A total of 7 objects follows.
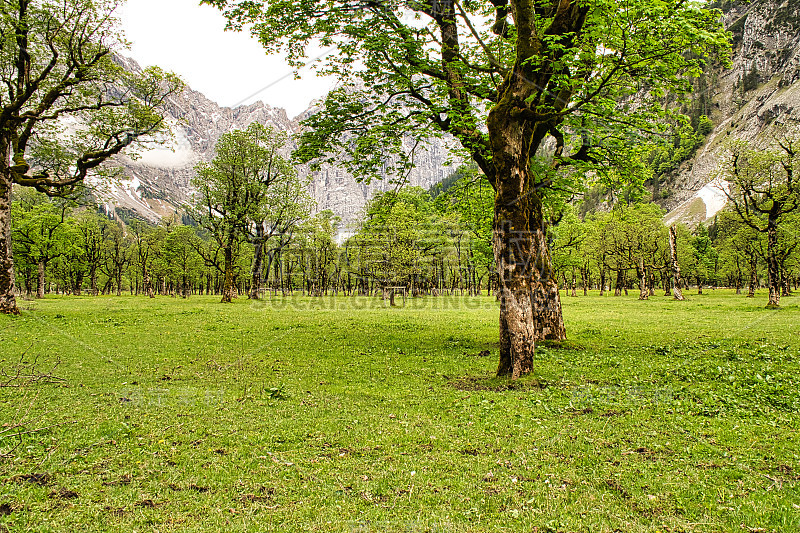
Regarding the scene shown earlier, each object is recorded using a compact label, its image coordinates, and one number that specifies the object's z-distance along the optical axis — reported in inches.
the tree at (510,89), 410.6
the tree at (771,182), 1273.4
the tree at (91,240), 2753.0
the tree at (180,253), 2797.7
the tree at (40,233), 1939.0
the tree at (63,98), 933.2
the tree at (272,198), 2067.3
